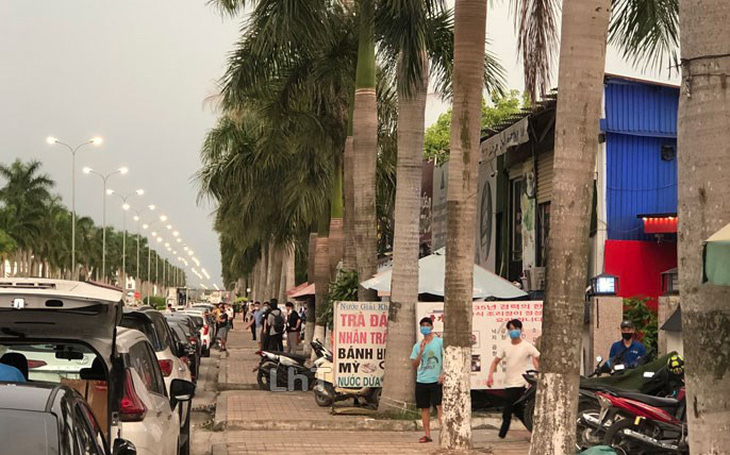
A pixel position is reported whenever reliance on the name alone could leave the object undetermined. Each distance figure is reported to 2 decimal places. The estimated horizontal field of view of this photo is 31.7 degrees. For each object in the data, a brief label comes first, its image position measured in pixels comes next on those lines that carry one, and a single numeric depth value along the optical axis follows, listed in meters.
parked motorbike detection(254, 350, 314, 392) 25.92
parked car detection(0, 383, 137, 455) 6.18
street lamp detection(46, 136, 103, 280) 67.64
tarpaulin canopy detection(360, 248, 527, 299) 22.52
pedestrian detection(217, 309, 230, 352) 47.51
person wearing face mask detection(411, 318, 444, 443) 16.75
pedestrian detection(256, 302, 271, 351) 36.34
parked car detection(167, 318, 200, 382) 24.59
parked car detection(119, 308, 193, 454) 14.80
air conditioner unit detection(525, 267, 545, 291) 28.56
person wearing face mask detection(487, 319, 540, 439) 16.72
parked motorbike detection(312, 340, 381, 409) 21.05
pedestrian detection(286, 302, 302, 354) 38.00
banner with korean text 19.70
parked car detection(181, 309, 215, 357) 41.54
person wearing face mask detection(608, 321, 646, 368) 17.05
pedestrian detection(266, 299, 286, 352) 35.84
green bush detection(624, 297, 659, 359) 23.56
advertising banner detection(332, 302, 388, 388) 20.95
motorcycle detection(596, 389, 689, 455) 13.05
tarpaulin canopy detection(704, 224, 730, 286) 6.14
